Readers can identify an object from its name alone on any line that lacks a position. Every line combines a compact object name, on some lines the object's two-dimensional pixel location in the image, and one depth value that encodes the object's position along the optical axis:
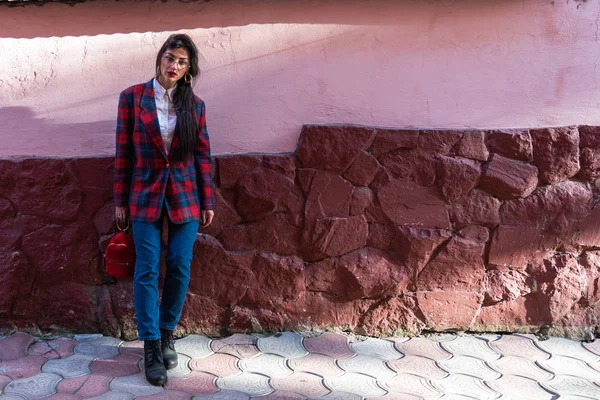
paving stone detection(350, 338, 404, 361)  3.26
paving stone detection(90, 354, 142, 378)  3.04
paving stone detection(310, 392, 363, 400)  2.83
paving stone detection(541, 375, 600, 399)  2.92
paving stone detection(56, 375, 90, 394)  2.87
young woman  3.00
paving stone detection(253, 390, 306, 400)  2.82
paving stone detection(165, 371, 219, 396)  2.88
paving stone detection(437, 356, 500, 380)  3.08
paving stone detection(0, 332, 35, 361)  3.20
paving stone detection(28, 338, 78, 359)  3.22
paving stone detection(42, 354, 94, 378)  3.04
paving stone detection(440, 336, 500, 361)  3.27
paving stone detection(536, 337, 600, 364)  3.29
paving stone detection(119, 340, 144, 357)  3.25
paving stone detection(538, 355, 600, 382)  3.10
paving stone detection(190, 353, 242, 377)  3.07
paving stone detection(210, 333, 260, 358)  3.26
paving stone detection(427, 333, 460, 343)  3.42
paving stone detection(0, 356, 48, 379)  3.01
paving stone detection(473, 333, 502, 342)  3.43
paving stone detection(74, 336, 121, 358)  3.22
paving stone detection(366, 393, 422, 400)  2.84
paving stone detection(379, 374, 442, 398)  2.89
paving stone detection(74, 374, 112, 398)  2.84
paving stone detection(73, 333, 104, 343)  3.37
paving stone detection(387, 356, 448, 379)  3.07
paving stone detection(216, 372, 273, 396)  2.89
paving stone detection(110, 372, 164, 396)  2.86
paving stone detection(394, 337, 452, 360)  3.27
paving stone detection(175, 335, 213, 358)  3.25
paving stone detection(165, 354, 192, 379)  3.03
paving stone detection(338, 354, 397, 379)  3.07
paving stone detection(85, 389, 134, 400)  2.80
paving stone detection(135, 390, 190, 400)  2.81
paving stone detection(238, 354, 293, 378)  3.07
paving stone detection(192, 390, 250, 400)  2.82
